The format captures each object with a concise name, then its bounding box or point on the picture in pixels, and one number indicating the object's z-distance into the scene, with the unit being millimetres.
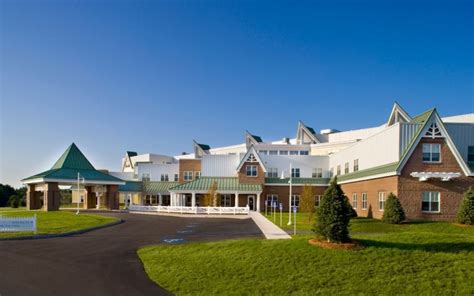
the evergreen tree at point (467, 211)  26406
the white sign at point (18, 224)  23875
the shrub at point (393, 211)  26875
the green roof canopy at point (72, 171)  51594
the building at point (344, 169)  28844
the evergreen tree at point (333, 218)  15508
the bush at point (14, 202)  64312
